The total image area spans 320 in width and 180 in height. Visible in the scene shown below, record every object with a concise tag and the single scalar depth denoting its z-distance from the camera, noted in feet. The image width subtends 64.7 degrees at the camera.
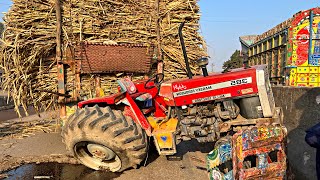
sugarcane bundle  17.62
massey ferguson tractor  11.76
